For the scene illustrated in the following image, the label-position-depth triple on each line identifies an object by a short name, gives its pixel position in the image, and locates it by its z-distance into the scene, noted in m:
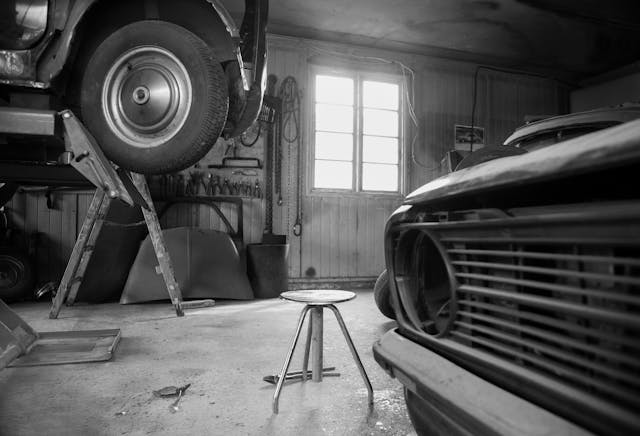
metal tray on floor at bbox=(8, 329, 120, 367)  2.18
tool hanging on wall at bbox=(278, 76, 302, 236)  5.36
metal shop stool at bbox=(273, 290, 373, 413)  1.67
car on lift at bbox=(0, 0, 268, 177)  1.94
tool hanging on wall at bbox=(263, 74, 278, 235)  5.18
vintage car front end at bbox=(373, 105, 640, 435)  0.57
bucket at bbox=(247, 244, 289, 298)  4.55
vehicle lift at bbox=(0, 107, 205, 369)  1.86
